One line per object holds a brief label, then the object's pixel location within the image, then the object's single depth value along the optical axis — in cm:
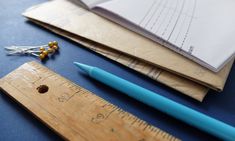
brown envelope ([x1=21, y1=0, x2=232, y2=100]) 18
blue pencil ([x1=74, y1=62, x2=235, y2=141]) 15
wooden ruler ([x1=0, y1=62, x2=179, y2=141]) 15
